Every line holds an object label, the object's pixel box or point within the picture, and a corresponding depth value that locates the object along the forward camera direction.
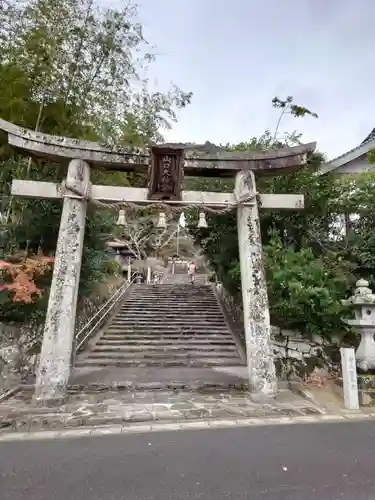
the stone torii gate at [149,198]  5.98
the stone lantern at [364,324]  6.46
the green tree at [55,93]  7.89
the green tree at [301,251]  7.55
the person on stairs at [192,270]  24.92
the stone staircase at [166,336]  8.80
